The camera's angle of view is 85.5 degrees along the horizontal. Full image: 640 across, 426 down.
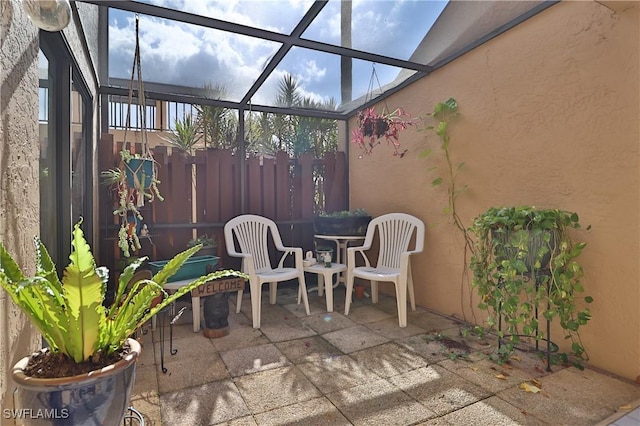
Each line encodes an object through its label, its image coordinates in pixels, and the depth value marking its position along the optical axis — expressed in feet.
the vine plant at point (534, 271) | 6.73
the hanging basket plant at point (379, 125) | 10.54
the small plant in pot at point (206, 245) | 11.37
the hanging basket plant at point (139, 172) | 8.18
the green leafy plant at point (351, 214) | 12.78
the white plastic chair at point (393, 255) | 9.81
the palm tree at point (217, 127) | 19.50
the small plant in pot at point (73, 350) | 3.22
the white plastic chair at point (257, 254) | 9.96
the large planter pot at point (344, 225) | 12.42
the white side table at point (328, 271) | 11.10
